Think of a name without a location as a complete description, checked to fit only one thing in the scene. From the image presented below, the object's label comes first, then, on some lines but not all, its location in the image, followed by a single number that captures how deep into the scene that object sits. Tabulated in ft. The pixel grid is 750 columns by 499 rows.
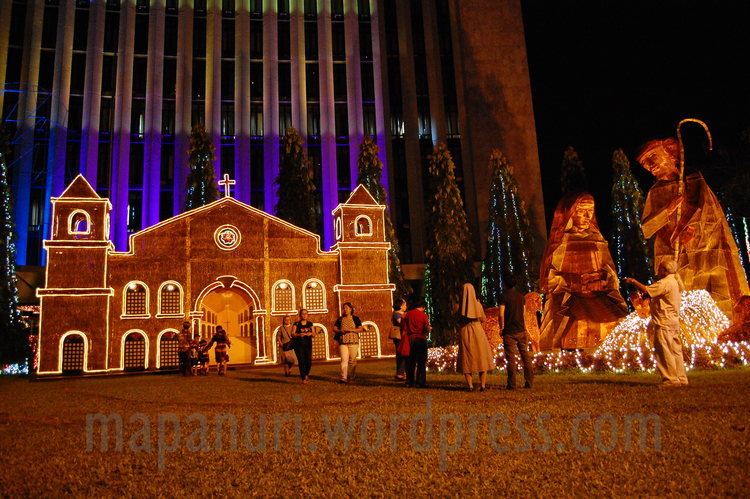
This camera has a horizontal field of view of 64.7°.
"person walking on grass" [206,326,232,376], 69.46
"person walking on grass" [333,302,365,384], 47.44
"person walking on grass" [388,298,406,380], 49.57
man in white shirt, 32.99
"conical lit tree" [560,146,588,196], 128.88
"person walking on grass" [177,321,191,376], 70.44
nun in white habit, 36.52
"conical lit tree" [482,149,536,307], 115.34
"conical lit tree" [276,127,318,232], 120.16
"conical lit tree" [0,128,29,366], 85.61
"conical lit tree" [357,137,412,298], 112.88
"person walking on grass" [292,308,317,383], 51.24
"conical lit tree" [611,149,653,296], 124.26
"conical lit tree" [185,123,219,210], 117.60
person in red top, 42.84
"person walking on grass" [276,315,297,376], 59.06
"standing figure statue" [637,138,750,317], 49.14
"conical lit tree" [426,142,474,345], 116.57
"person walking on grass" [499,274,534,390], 36.73
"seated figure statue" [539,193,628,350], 53.11
